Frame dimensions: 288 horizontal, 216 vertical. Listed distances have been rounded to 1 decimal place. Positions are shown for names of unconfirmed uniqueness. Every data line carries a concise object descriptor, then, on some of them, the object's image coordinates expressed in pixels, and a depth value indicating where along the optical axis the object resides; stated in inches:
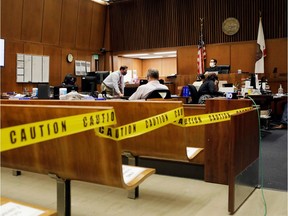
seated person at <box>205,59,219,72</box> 312.0
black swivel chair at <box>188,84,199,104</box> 226.3
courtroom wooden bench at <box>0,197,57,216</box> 51.6
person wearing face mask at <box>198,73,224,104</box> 217.9
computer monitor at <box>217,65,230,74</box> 309.4
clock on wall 398.2
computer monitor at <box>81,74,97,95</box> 250.2
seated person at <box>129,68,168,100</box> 152.5
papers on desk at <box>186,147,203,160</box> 95.7
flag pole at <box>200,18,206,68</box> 393.5
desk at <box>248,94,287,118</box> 213.8
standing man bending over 254.4
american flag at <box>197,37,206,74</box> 384.8
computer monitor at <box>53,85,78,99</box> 198.7
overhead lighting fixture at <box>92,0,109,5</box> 432.0
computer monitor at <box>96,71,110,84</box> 282.7
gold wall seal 376.8
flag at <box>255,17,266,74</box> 358.0
